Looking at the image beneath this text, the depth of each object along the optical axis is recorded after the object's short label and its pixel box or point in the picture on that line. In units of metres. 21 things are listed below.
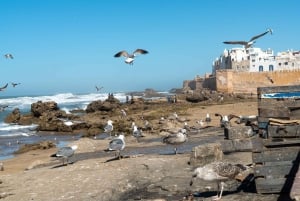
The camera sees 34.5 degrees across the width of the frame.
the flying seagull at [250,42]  18.64
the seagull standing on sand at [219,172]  8.09
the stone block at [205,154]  11.17
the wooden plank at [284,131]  7.92
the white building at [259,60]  84.25
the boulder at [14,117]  40.66
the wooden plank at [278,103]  8.11
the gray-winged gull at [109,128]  22.30
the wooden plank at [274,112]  8.17
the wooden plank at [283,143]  7.88
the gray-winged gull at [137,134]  20.42
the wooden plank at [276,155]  7.85
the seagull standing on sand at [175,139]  15.30
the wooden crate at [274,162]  7.84
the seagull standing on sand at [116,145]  14.42
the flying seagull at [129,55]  17.31
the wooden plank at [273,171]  7.84
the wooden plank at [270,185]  7.84
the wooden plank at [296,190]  4.90
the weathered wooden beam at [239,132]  10.51
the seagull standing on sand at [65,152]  14.19
